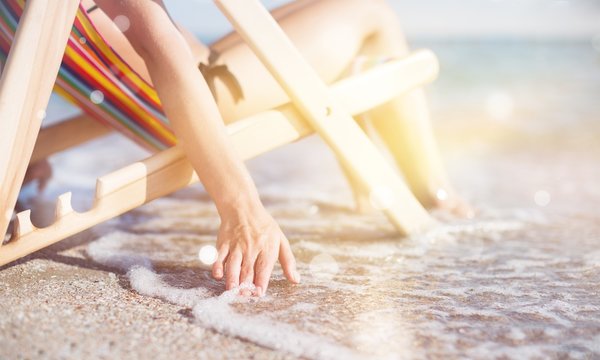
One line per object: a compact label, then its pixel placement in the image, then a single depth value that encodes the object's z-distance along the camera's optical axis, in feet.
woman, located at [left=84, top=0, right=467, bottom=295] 4.17
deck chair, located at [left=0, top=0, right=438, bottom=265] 3.81
